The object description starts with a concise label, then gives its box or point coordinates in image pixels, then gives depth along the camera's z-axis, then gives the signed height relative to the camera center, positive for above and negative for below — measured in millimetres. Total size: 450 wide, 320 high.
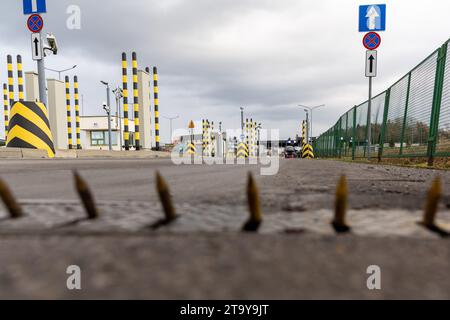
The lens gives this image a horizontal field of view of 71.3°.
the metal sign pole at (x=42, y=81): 9442 +1641
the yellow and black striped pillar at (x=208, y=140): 36544 -644
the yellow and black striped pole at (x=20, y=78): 22766 +4060
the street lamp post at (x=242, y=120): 46156 +2318
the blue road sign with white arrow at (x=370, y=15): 8641 +3356
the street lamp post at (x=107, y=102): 26741 +2803
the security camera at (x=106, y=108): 26631 +2319
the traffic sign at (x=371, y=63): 8914 +2137
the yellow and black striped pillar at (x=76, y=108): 28653 +2382
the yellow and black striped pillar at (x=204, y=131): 37925 +539
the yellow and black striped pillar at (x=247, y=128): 51409 +1231
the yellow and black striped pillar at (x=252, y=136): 50016 +6
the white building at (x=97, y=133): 40219 +208
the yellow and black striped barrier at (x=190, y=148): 22328 -966
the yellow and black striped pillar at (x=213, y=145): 37450 -1198
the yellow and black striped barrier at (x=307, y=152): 26850 -1329
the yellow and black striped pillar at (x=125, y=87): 20005 +3049
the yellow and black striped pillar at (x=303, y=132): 37544 +563
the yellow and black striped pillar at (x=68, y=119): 27825 +1386
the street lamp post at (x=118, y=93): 29628 +3929
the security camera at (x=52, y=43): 12577 +3730
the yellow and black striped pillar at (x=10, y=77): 23578 +4247
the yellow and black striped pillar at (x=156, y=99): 24609 +2827
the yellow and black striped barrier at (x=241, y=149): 25672 -1136
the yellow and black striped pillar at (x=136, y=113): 20097 +1404
